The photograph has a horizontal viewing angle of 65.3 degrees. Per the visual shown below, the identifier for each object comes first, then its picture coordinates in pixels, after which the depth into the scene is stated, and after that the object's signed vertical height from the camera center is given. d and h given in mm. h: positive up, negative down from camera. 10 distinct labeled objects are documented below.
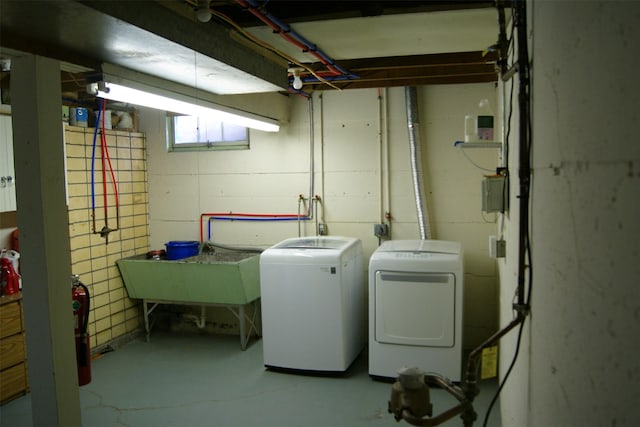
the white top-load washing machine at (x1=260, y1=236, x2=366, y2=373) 3971 -1007
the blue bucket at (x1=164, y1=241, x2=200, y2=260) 5035 -654
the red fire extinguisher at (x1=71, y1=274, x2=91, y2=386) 3387 -959
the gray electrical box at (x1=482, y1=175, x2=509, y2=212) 2287 -65
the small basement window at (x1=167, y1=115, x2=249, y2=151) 5121 +519
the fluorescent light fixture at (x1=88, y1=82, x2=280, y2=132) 2600 +521
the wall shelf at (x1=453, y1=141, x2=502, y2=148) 2765 +196
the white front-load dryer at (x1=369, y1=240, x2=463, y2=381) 3746 -995
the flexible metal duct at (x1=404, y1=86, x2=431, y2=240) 4422 +217
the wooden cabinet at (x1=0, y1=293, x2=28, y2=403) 3607 -1180
